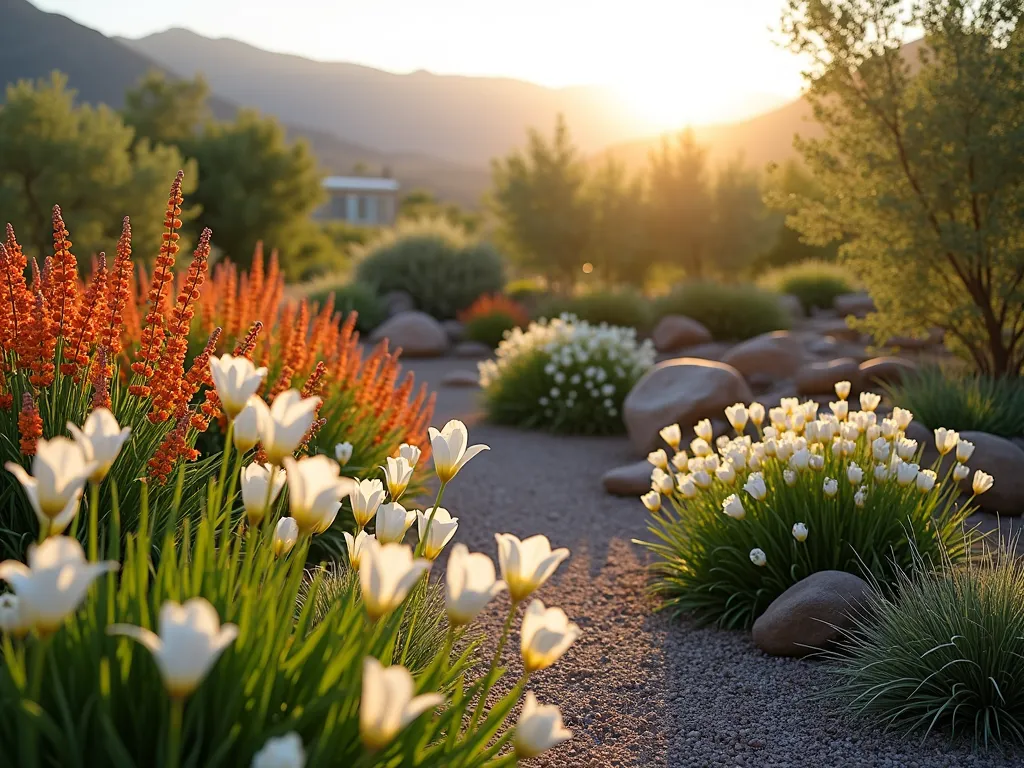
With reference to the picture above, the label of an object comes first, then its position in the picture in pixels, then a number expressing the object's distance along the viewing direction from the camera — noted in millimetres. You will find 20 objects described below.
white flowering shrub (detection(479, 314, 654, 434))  9828
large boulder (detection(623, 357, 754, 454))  8399
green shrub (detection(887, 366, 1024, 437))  7465
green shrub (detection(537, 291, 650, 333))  17250
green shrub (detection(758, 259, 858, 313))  22797
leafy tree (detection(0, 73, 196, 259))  16922
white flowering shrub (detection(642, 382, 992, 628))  4348
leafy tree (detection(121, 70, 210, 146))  28453
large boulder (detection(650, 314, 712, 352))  15453
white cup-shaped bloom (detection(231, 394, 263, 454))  1960
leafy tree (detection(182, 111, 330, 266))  25656
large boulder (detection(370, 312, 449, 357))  16438
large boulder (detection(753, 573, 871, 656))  4008
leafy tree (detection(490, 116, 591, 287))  25203
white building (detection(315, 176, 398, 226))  67250
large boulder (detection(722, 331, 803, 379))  11031
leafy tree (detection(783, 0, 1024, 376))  8430
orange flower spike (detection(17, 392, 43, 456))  2633
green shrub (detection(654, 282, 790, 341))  16656
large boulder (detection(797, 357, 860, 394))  9383
